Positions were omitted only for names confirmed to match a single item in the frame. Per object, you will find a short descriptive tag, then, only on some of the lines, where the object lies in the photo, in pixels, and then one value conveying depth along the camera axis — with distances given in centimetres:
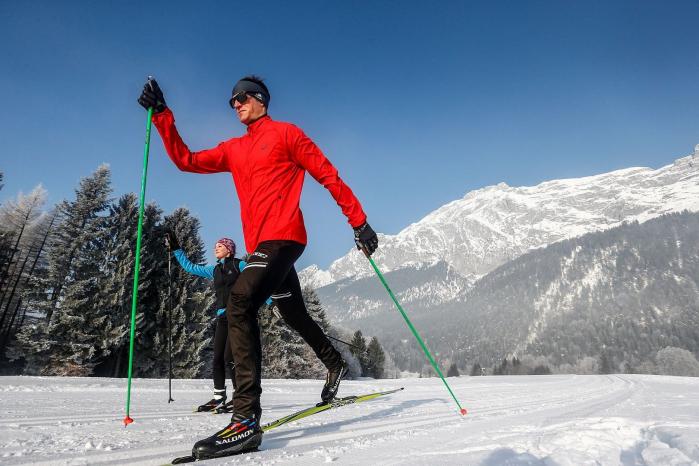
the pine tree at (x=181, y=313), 2391
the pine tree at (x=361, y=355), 5728
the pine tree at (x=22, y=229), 3247
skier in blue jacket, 586
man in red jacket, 310
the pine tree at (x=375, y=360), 6725
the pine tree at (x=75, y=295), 2098
